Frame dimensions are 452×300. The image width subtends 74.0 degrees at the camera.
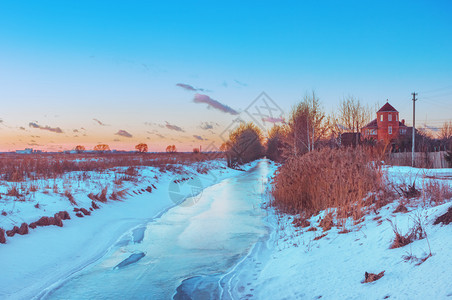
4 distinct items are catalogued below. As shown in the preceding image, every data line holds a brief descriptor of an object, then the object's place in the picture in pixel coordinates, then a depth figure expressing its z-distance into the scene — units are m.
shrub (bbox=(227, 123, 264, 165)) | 44.88
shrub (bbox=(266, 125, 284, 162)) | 66.18
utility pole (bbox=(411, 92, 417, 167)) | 30.90
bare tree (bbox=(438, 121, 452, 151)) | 40.44
